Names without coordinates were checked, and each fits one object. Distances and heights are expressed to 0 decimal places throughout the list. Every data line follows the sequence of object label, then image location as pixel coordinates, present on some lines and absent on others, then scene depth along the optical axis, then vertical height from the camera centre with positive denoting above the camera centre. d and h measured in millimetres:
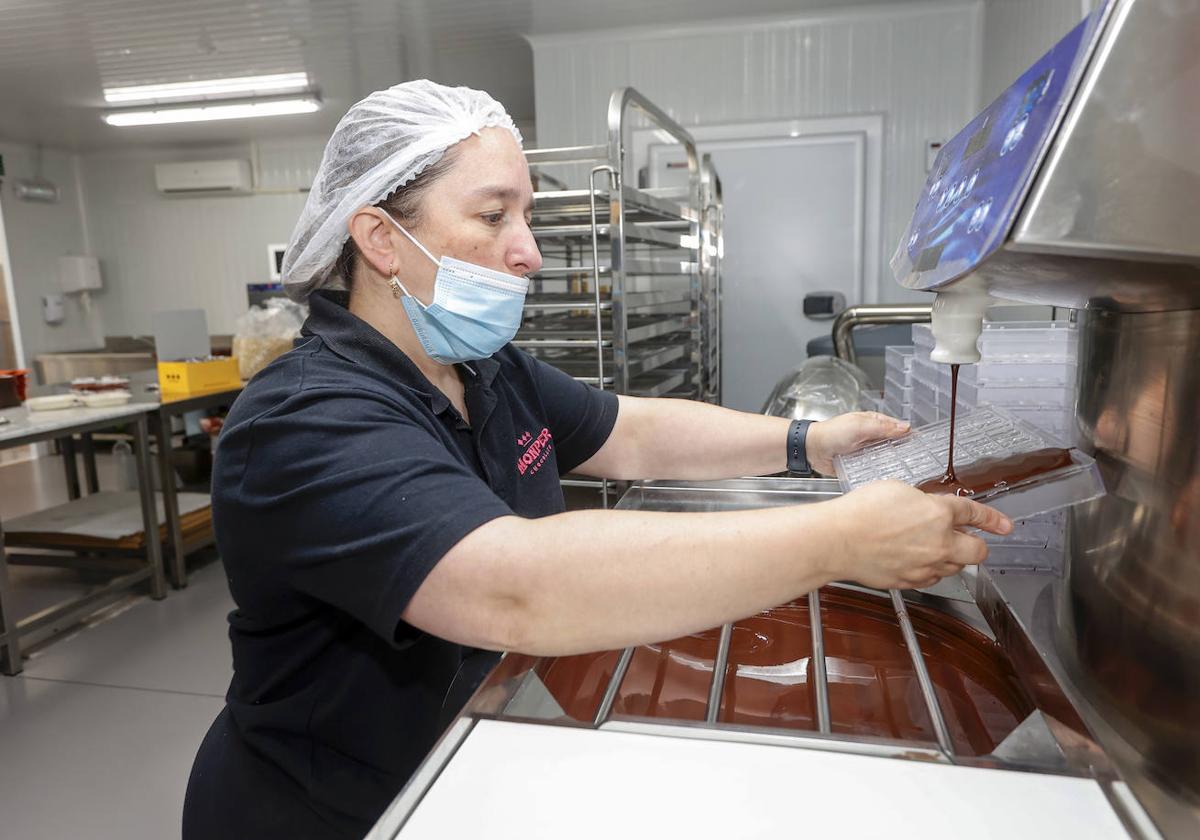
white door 4594 +351
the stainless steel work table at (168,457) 3398 -646
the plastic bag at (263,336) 3881 -135
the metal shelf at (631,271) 2508 +99
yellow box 3578 -304
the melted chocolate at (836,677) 786 -432
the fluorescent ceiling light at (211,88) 5344 +1573
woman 674 -211
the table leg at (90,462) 4133 -811
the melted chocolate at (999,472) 757 -190
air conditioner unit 7203 +1257
